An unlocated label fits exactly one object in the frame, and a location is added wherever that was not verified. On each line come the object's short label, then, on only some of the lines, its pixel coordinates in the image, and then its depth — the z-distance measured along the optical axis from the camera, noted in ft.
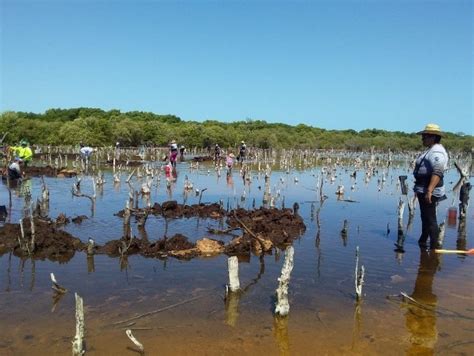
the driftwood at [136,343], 14.43
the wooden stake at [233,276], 20.22
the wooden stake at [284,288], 17.89
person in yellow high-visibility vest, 65.36
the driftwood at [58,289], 20.45
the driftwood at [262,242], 28.14
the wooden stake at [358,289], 19.59
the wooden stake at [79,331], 13.89
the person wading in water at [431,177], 27.50
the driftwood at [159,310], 17.76
